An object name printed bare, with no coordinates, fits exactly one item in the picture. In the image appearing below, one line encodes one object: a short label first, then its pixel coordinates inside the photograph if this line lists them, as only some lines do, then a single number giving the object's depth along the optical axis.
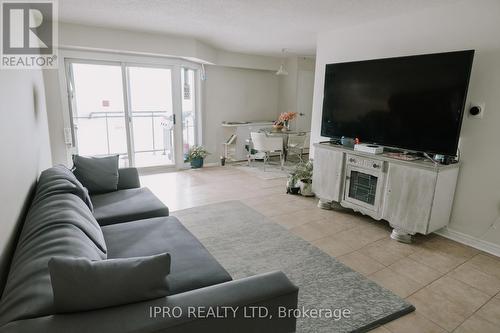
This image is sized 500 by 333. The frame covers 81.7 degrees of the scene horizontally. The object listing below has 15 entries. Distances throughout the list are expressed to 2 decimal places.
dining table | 5.77
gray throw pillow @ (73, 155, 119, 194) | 2.85
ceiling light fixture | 5.86
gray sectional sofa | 0.96
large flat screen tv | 2.62
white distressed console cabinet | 2.72
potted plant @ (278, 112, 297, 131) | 5.56
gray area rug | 1.88
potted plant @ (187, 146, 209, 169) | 5.83
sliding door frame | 4.45
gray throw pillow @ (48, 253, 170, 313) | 0.96
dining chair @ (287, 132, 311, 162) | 5.97
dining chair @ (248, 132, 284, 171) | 5.63
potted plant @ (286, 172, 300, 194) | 4.33
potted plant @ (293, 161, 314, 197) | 4.23
